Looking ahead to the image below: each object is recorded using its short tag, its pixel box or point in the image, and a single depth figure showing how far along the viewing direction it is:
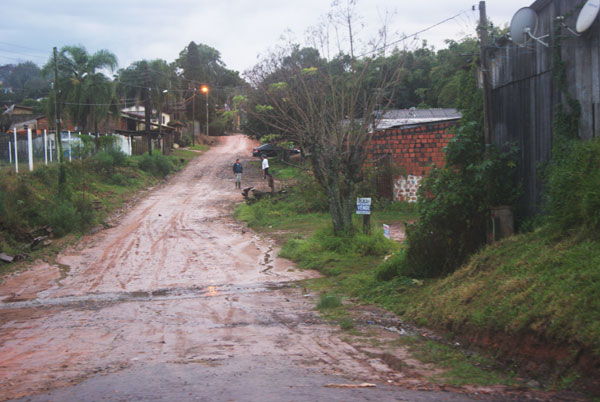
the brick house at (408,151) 20.70
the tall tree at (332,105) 14.43
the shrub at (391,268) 10.02
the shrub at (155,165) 36.09
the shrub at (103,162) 30.57
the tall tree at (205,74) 75.00
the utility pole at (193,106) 62.43
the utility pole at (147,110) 41.84
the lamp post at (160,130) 49.16
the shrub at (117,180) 30.39
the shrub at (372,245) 13.14
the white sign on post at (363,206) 13.80
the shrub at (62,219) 18.45
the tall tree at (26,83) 93.56
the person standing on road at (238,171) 31.98
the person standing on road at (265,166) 31.64
